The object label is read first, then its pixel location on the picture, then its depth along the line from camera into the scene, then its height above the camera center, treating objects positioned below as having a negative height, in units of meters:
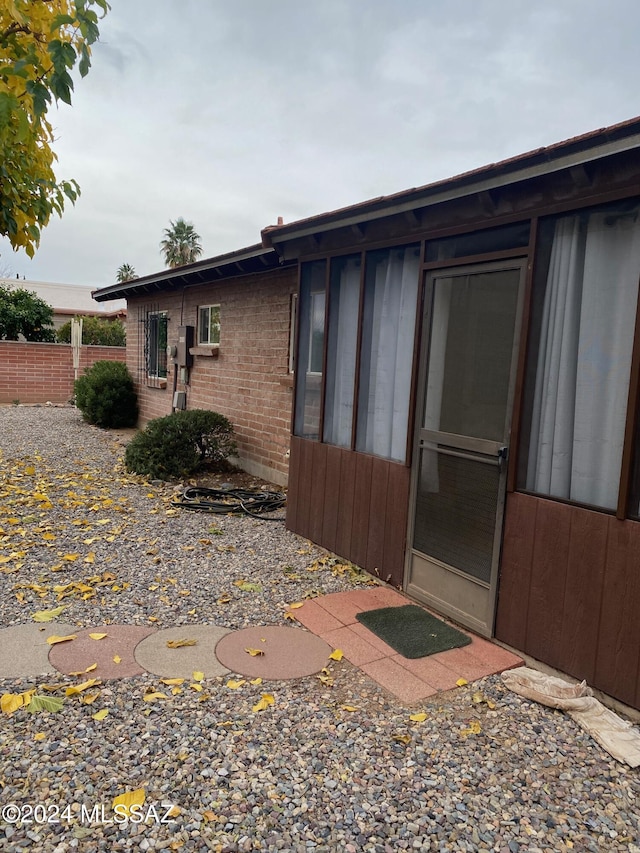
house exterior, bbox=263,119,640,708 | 2.77 -0.14
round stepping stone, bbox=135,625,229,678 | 2.97 -1.58
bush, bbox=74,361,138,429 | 12.20 -0.95
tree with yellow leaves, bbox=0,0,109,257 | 2.49 +1.14
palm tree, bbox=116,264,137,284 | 47.59 +6.66
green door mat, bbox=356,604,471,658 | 3.35 -1.58
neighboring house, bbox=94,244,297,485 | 7.33 +0.22
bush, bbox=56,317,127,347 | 20.22 +0.64
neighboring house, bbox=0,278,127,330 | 24.77 +2.46
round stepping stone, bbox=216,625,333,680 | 3.03 -1.59
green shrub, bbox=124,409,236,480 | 7.42 -1.14
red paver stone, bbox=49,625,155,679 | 2.92 -1.58
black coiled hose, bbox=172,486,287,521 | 6.20 -1.56
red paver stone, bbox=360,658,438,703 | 2.86 -1.58
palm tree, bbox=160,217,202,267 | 43.00 +8.36
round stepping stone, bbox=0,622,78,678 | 2.89 -1.58
